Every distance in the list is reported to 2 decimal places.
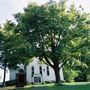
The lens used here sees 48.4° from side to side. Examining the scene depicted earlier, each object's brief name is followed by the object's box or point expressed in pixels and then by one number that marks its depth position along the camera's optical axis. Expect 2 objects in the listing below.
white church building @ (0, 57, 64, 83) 25.11
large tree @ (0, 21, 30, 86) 16.14
